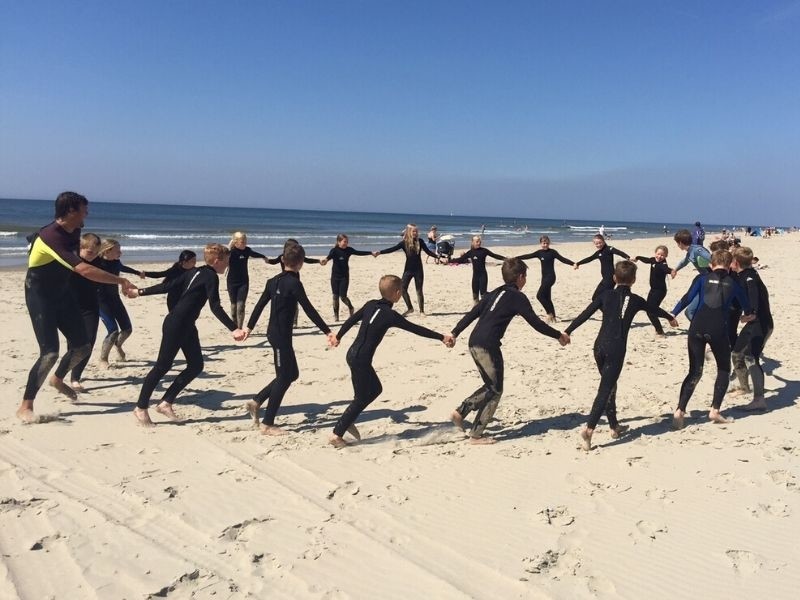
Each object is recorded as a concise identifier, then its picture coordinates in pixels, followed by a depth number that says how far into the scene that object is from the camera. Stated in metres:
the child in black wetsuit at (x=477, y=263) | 12.35
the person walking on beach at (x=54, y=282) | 5.49
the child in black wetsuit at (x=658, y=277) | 10.19
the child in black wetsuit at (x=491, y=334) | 5.52
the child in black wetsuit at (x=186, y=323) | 5.94
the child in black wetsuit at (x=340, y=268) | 11.60
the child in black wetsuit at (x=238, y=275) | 10.18
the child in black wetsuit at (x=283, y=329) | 5.76
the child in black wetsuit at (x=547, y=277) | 11.60
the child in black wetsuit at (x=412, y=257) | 11.79
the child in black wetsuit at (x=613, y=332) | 5.49
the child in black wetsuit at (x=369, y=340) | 5.34
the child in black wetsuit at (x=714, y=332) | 6.07
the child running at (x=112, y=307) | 7.94
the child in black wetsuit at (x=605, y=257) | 11.23
